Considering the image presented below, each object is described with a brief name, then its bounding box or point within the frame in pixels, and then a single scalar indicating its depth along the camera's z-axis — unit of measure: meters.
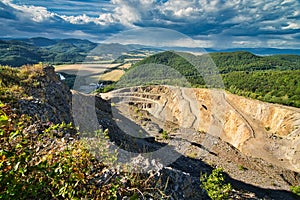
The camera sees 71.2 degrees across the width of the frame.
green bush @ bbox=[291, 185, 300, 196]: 19.11
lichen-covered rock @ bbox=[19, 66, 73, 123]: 7.95
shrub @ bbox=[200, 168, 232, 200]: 8.47
